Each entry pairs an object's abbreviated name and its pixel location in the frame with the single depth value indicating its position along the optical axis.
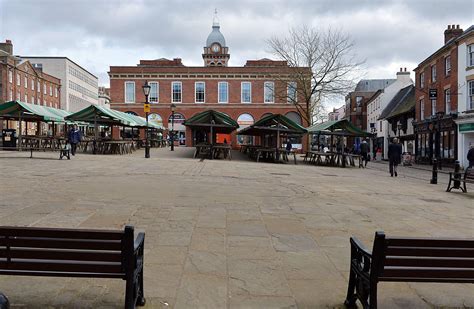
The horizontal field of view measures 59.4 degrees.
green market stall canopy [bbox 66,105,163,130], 27.23
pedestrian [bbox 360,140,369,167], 29.72
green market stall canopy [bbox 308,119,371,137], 25.86
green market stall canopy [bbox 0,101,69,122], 26.02
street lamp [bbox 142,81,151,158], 24.82
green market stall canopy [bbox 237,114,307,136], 25.84
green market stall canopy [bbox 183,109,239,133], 25.88
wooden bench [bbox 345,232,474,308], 3.30
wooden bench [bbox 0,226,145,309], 3.24
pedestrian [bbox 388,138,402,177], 19.45
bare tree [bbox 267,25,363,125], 38.00
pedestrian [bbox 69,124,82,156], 24.28
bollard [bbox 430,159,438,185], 16.35
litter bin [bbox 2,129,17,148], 30.85
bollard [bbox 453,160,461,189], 13.37
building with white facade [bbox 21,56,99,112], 81.44
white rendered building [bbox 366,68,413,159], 54.56
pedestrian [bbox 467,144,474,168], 21.02
